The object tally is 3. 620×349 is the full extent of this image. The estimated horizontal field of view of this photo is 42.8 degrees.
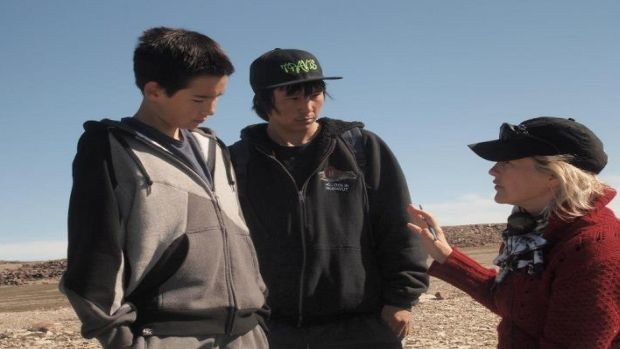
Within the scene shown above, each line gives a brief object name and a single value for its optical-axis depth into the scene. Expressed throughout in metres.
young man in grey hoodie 2.31
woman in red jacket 2.47
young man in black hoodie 3.23
